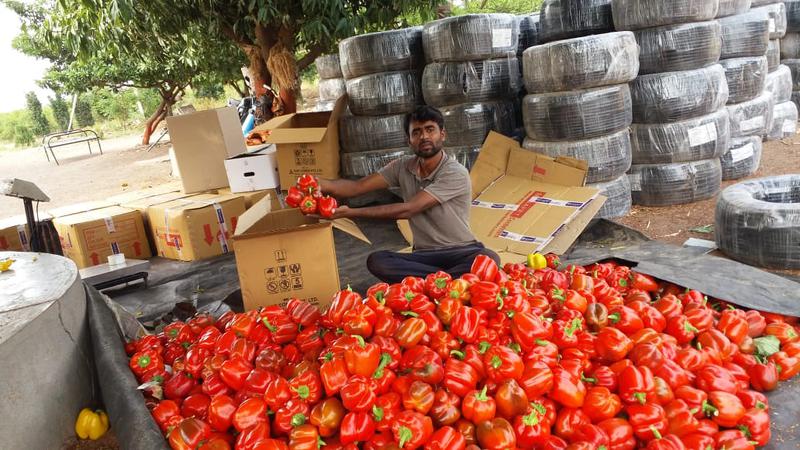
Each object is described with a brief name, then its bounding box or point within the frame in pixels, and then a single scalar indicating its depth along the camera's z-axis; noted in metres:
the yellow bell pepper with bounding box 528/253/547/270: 3.47
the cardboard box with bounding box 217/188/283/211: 5.37
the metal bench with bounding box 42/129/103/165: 20.80
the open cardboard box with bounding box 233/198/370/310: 2.96
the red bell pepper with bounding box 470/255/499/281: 2.45
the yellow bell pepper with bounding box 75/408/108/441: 2.29
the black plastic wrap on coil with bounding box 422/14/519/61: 5.02
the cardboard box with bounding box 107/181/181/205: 5.82
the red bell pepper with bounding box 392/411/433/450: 1.75
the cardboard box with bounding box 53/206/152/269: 4.93
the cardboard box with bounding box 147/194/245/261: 4.93
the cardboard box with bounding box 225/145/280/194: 5.49
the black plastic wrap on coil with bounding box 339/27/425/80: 5.42
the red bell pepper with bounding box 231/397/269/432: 1.90
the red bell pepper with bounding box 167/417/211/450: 1.89
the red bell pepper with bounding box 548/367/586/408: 1.92
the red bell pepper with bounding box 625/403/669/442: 1.85
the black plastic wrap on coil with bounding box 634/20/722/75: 4.88
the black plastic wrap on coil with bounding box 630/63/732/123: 4.92
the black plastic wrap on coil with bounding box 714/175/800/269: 3.49
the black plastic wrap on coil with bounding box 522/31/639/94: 4.50
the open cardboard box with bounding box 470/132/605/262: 4.20
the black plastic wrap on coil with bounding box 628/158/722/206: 5.07
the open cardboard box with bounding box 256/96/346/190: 5.38
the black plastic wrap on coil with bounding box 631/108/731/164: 4.99
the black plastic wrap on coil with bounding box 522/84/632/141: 4.63
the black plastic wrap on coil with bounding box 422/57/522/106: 5.12
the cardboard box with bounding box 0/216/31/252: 5.02
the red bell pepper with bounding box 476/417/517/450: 1.76
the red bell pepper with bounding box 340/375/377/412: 1.84
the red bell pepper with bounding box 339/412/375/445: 1.81
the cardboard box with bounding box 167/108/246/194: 5.71
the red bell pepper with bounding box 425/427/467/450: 1.77
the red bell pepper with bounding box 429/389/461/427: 1.85
